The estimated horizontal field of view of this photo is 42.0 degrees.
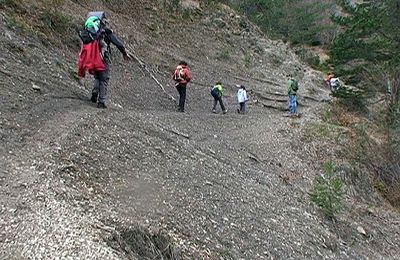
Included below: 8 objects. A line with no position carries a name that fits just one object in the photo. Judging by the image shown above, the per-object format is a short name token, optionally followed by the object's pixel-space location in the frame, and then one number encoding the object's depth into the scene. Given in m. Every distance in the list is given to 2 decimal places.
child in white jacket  19.41
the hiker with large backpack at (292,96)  19.97
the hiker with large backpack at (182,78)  15.08
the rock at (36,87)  9.77
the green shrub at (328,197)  10.83
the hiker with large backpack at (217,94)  18.25
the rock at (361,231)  11.00
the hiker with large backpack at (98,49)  9.43
